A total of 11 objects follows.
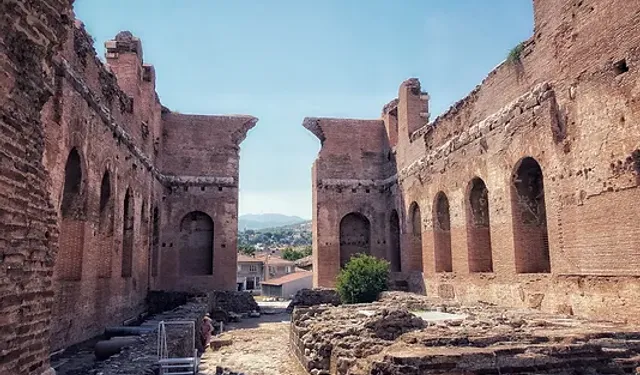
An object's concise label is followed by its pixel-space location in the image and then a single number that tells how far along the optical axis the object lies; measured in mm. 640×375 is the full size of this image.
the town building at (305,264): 53788
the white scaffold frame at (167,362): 7757
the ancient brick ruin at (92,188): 4145
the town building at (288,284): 40375
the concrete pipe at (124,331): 11280
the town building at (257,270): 57031
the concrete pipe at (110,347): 9406
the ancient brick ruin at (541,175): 9328
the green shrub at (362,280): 18516
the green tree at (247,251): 75125
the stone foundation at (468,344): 5707
